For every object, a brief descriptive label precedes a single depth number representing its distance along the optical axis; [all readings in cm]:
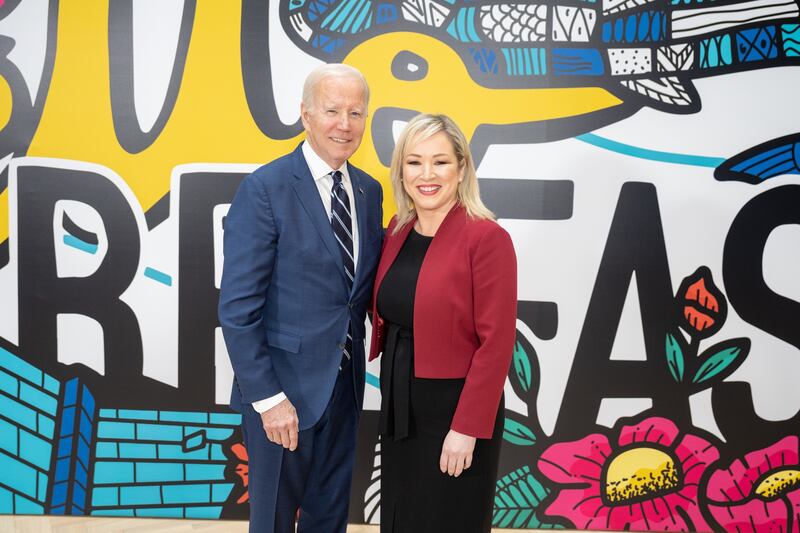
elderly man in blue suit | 167
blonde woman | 155
